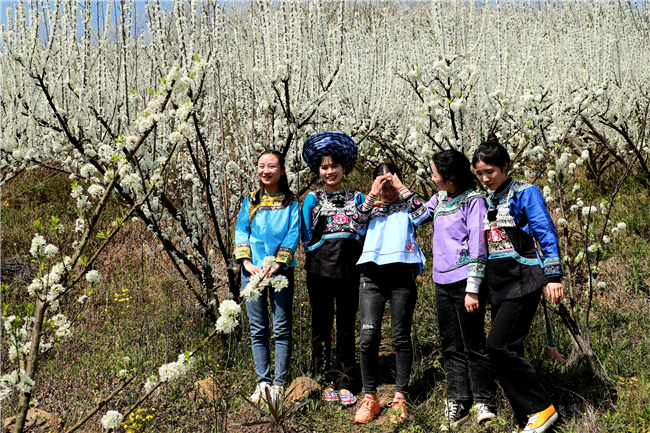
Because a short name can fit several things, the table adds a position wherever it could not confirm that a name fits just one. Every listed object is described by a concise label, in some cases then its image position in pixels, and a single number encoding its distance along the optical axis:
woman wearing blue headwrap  3.33
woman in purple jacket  2.88
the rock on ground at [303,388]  3.18
